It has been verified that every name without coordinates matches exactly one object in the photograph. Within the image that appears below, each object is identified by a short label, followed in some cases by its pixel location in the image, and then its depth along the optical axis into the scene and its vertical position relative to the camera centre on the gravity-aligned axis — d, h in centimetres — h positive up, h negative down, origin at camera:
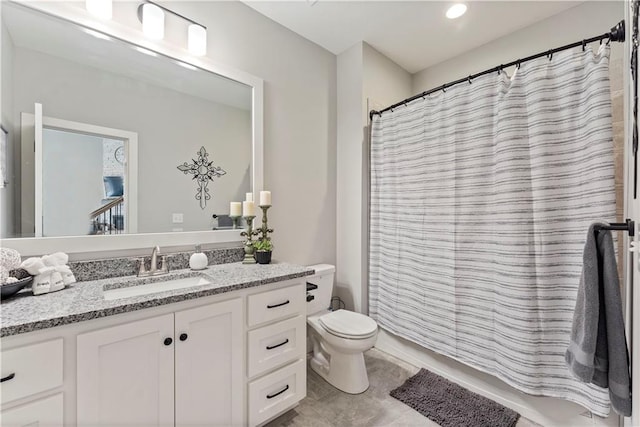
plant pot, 168 -27
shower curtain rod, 118 +82
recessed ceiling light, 185 +145
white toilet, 171 -83
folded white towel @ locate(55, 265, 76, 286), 114 -25
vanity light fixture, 143 +107
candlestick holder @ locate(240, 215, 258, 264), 170 -20
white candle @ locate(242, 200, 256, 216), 172 +4
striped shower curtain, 130 +1
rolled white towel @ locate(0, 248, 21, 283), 98 -17
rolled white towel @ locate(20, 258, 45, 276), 104 -20
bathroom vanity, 83 -52
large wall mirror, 117 +40
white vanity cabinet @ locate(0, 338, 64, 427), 77 -51
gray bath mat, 150 -116
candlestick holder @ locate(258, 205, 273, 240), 176 -9
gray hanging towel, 88 -38
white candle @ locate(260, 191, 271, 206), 174 +10
